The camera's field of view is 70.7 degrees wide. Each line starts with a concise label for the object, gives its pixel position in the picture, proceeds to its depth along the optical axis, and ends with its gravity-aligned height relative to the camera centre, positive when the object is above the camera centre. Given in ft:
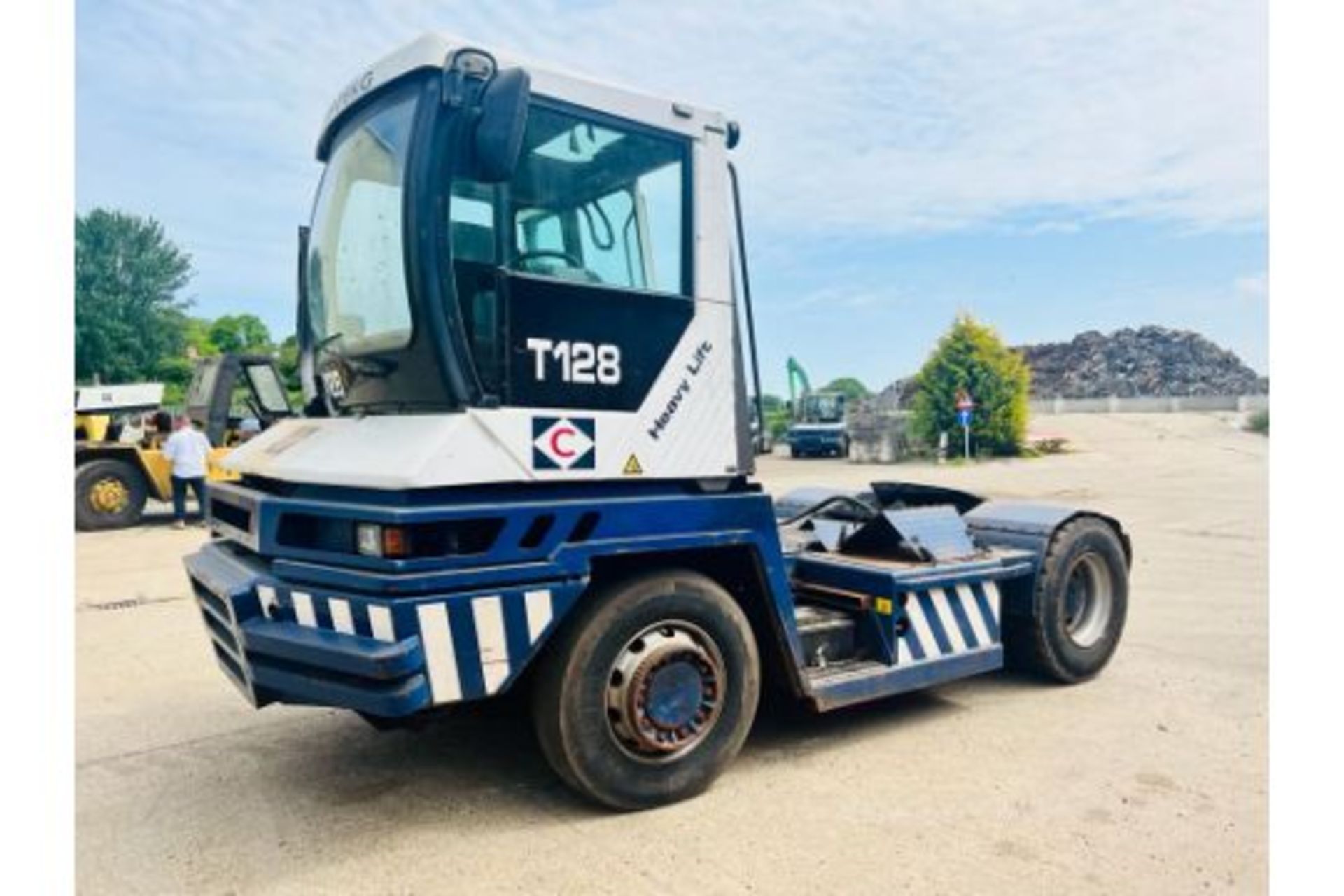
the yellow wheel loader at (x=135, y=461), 44.65 -0.80
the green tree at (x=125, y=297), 153.58 +25.66
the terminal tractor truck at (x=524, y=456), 10.75 -0.17
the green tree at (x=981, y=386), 96.73 +5.61
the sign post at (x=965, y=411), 86.02 +2.73
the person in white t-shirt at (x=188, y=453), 43.11 -0.42
